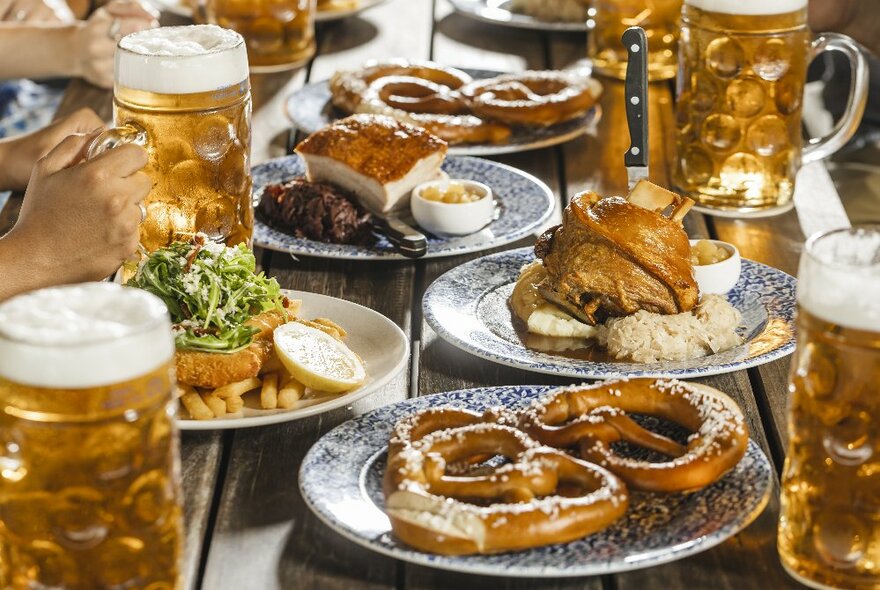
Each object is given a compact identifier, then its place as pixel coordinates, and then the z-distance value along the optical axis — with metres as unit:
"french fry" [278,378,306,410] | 1.33
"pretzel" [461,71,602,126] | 1.97
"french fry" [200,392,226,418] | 1.32
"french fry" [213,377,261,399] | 1.33
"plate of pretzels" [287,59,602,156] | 1.96
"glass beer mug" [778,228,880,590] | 1.13
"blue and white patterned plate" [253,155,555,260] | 1.65
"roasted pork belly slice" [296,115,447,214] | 1.71
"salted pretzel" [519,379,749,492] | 1.20
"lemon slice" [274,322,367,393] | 1.34
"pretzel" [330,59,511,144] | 1.96
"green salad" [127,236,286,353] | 1.36
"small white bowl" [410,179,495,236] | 1.69
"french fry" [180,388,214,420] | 1.32
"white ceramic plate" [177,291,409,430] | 1.31
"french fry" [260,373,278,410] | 1.34
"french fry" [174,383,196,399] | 1.33
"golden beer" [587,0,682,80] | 2.12
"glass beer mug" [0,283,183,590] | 1.07
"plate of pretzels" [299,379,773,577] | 1.15
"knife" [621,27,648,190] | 1.58
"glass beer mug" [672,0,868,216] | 1.71
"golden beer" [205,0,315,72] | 2.20
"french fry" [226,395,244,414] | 1.33
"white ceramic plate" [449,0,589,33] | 2.38
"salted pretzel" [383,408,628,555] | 1.14
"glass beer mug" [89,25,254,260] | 1.51
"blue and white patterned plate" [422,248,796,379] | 1.40
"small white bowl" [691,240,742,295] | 1.53
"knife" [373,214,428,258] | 1.63
